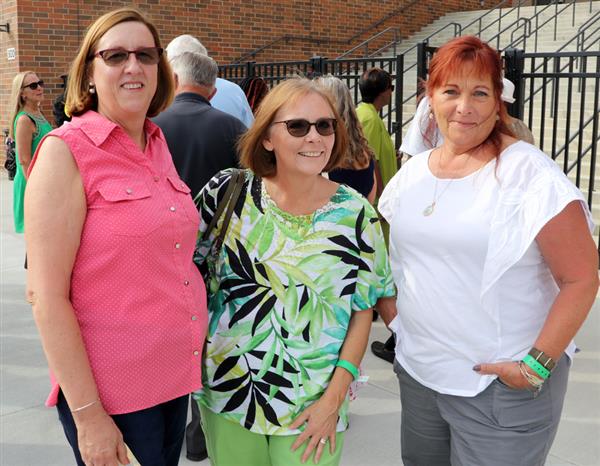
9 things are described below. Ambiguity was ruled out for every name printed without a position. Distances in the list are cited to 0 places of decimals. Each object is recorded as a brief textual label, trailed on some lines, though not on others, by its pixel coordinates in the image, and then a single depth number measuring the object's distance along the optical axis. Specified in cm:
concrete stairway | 905
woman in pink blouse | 157
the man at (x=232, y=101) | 465
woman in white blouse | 176
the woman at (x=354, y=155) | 378
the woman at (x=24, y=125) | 525
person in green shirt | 486
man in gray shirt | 329
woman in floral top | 188
